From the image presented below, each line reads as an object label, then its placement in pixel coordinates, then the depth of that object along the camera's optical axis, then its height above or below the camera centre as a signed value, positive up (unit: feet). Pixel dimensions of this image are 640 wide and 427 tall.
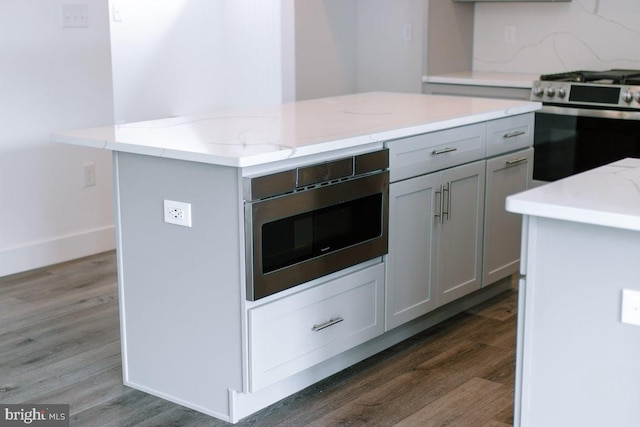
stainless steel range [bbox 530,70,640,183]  14.96 -1.19
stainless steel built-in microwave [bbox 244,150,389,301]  8.69 -1.82
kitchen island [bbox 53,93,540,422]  8.83 -2.28
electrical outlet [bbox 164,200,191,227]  9.01 -1.66
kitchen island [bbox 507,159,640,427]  6.57 -2.01
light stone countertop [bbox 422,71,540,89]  16.53 -0.48
